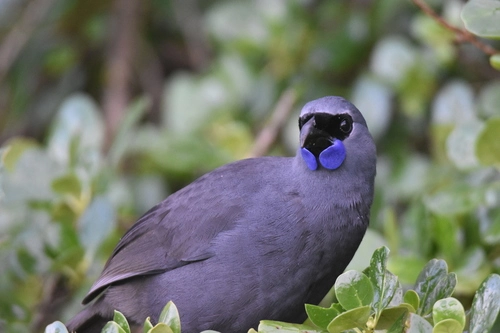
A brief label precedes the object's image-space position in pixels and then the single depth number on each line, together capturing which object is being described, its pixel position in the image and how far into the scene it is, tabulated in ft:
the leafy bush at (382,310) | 13.85
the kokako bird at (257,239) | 17.83
